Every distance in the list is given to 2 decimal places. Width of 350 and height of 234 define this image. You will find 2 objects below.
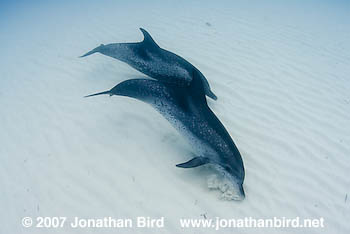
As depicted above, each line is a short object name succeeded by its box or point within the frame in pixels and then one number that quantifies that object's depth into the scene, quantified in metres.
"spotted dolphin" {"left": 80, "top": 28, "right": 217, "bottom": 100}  6.15
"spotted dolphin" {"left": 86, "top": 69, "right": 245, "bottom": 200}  4.14
